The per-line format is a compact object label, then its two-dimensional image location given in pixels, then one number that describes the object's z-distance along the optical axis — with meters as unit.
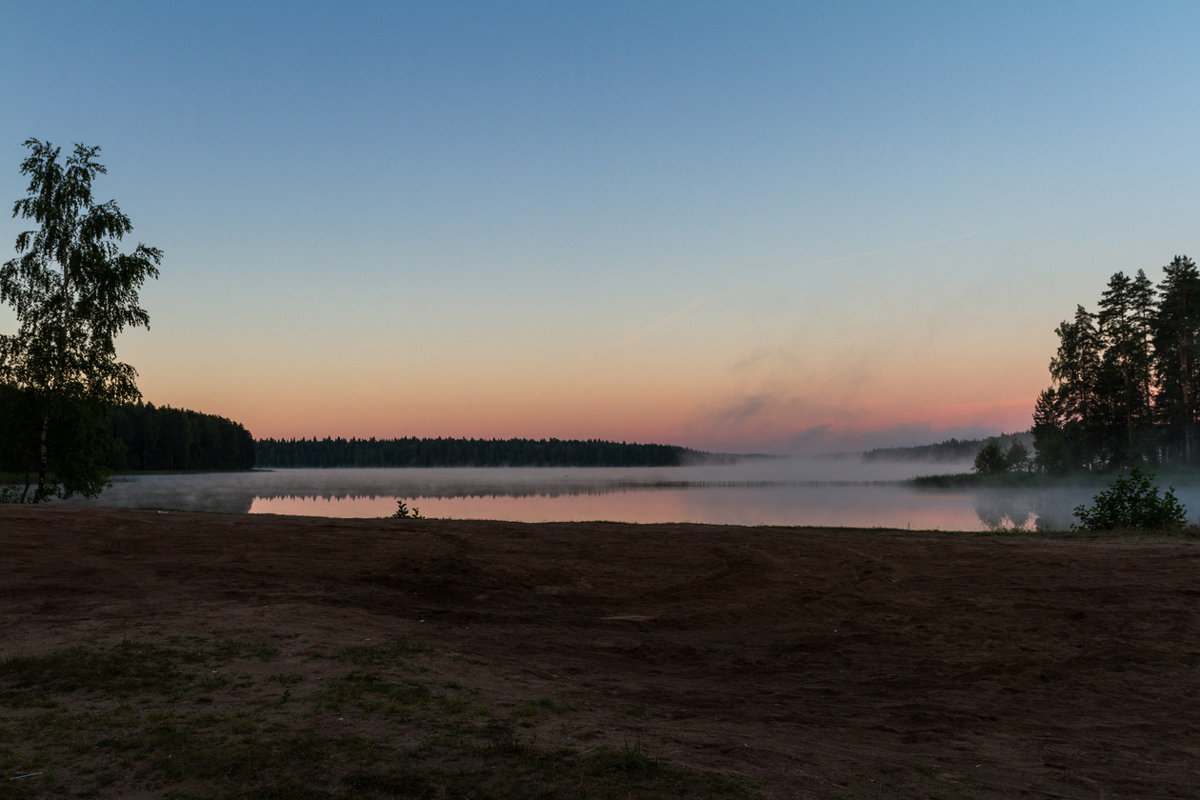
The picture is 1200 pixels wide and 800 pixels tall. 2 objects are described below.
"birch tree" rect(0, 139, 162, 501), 28.50
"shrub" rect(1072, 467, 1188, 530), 22.02
